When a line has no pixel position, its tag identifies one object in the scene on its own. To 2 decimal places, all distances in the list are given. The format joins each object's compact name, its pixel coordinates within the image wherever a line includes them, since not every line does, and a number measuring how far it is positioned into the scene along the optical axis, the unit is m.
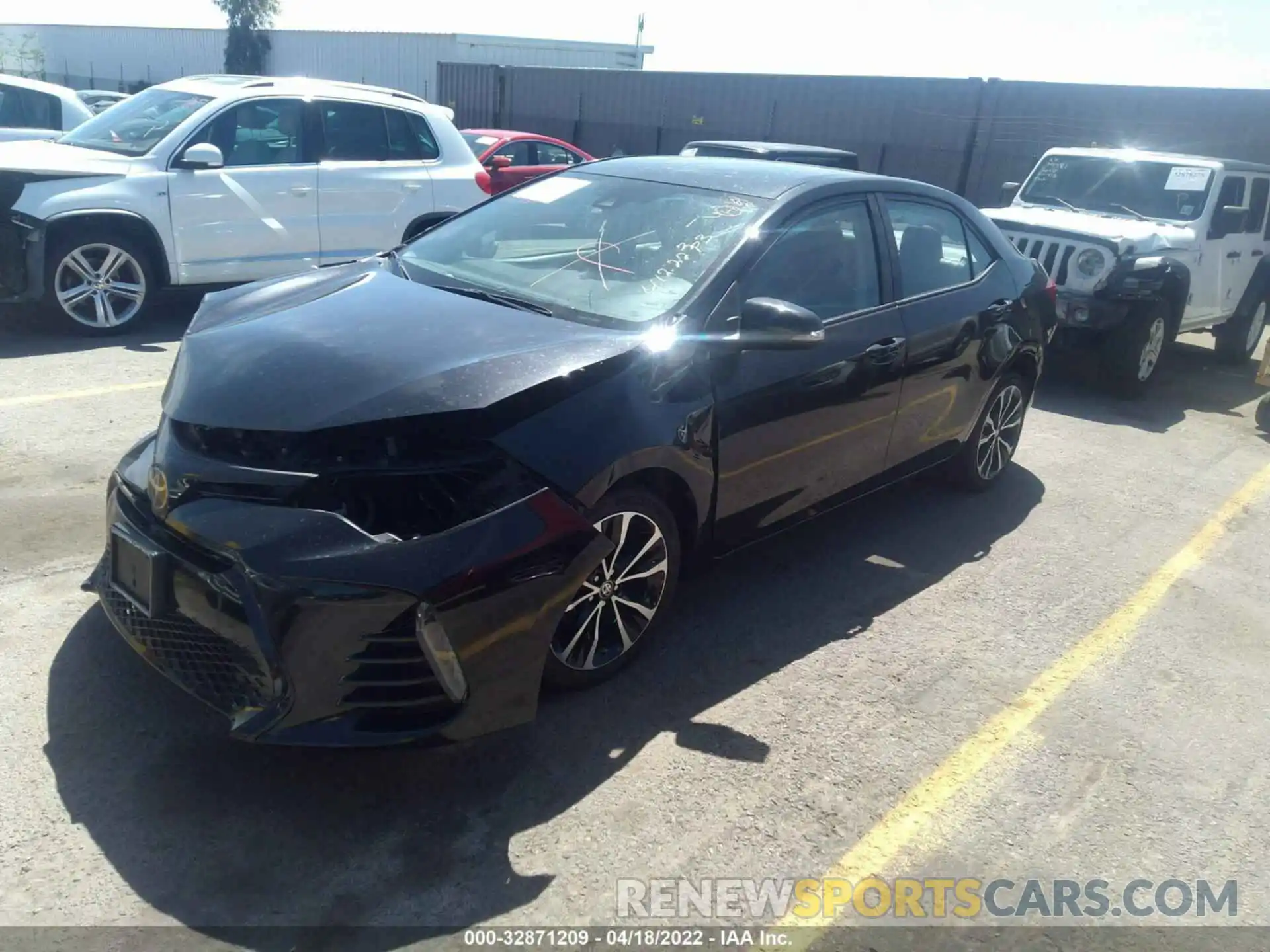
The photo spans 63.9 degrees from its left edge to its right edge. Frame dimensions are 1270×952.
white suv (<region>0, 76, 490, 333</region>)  7.29
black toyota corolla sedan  2.71
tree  51.06
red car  14.12
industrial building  37.66
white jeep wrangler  8.26
